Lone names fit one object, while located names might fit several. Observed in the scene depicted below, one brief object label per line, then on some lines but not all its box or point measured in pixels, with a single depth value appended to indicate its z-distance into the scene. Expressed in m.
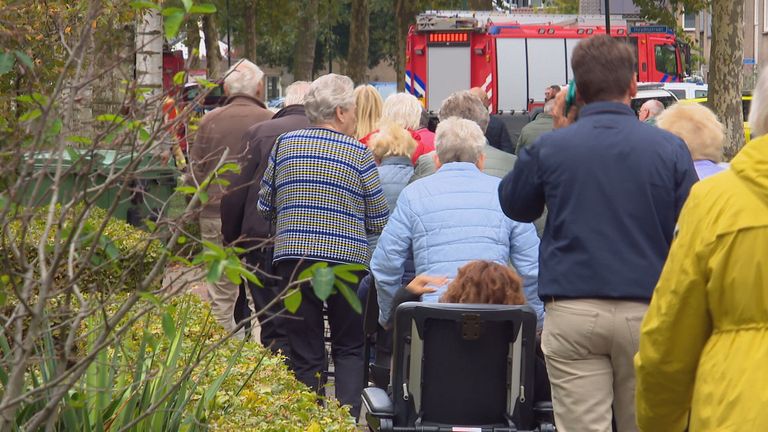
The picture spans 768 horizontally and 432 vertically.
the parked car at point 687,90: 50.47
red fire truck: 54.97
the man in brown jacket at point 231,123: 15.87
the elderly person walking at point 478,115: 15.46
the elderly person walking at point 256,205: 13.84
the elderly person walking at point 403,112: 16.81
